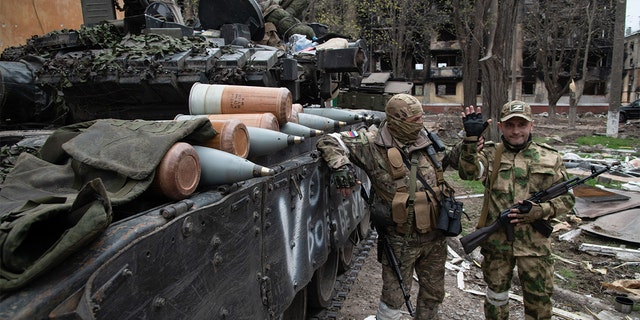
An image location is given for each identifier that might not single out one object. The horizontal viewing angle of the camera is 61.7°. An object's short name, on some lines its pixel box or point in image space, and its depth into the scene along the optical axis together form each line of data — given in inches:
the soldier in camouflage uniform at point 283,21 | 303.7
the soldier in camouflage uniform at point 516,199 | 149.6
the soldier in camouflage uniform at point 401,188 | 146.3
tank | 69.1
